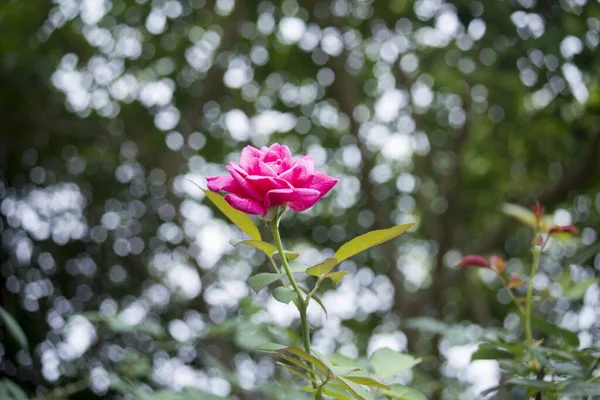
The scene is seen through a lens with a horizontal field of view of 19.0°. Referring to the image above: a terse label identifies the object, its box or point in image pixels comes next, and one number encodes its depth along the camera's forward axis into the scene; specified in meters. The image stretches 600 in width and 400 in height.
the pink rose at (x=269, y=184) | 1.06
